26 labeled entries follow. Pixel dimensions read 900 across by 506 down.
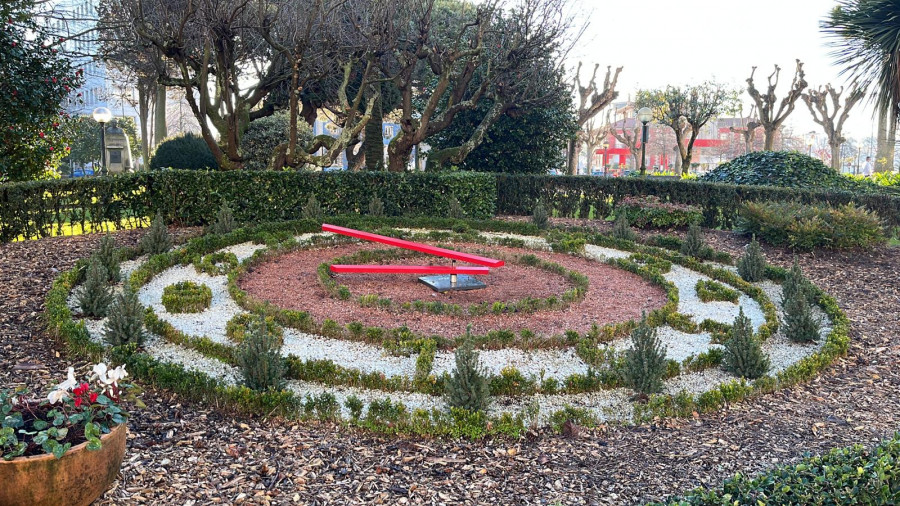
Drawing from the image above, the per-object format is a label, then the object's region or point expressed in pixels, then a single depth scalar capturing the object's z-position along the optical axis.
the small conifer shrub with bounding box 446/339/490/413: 4.64
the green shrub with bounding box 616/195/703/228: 12.81
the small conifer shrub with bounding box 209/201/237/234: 10.13
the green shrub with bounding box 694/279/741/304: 7.95
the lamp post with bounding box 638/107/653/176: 19.33
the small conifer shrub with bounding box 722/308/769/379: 5.51
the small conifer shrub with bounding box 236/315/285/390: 4.88
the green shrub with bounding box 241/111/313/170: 19.84
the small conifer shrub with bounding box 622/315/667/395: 5.07
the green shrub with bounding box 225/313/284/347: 6.00
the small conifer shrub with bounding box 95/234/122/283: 7.67
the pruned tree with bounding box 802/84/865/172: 30.73
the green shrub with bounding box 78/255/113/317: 6.52
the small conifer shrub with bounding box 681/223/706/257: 10.25
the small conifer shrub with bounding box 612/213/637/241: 11.41
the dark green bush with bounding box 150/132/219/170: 18.89
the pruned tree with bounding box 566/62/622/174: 25.41
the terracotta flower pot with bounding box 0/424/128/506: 3.17
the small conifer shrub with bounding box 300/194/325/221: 11.42
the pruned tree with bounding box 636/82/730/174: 28.08
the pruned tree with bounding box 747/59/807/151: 27.08
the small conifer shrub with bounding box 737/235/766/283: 8.95
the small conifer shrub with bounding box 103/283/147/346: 5.64
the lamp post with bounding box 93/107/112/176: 18.59
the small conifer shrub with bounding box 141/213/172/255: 9.11
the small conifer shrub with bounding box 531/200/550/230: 12.23
